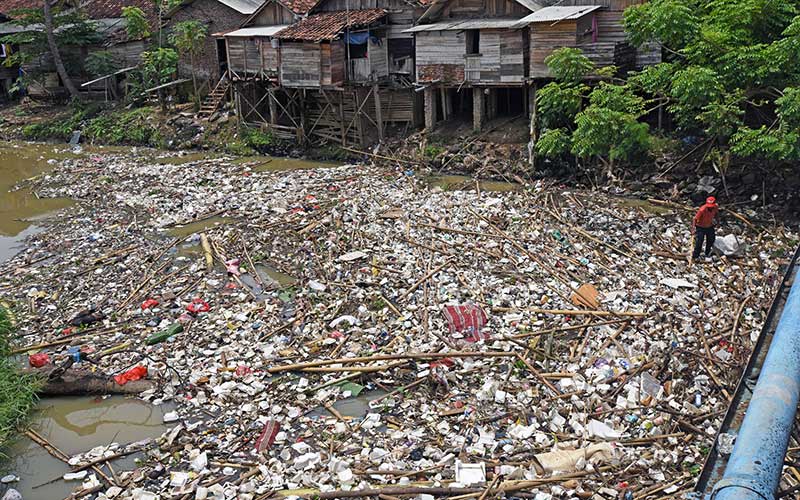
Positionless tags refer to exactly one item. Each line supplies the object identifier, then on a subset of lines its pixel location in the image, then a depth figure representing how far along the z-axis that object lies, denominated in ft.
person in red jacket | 36.76
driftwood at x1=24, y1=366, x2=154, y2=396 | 29.12
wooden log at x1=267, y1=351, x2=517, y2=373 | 28.91
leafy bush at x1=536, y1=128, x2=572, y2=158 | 51.26
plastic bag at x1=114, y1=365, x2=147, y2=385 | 29.30
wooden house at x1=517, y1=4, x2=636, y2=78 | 55.21
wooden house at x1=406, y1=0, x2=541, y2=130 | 59.16
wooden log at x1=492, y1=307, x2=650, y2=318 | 31.50
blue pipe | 15.46
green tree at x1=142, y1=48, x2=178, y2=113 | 84.79
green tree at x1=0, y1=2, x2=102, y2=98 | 89.25
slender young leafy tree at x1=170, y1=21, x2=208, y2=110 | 81.82
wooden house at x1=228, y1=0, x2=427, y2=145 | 66.90
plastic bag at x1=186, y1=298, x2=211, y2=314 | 34.88
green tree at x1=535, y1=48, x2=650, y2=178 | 47.57
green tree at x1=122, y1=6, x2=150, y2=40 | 87.25
